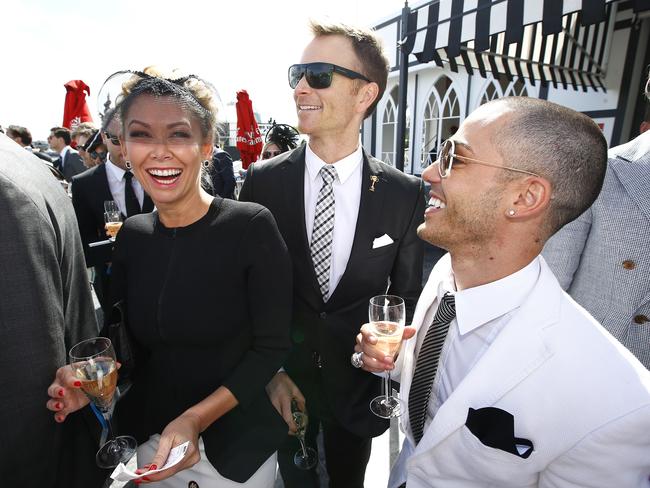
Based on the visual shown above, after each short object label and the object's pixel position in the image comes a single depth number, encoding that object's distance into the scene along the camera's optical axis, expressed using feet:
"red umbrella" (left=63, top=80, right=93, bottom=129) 21.70
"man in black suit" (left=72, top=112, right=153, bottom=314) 12.27
